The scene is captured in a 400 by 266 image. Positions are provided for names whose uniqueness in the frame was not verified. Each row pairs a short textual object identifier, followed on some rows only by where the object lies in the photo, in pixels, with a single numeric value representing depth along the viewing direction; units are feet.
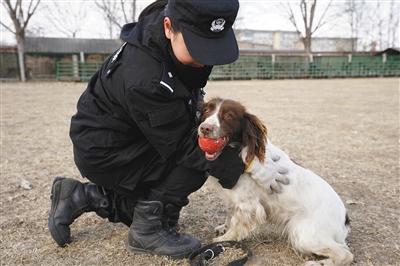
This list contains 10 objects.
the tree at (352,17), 172.19
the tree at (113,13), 116.06
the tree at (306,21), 132.87
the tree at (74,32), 169.58
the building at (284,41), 214.36
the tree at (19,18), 92.84
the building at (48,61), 89.71
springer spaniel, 8.54
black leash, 8.55
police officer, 7.59
